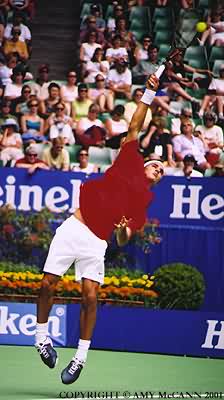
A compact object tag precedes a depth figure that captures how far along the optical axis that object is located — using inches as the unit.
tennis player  356.2
